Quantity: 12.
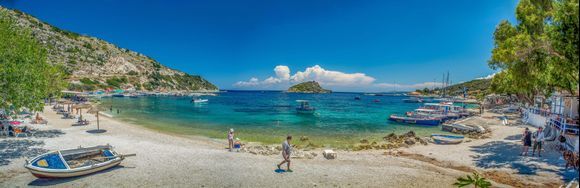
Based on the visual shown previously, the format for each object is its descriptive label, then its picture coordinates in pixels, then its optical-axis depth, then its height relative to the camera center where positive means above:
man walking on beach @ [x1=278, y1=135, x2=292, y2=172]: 12.62 -2.81
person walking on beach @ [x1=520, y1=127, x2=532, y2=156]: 15.34 -2.45
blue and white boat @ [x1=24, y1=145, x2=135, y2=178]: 10.51 -3.41
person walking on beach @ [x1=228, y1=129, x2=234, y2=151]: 17.75 -3.33
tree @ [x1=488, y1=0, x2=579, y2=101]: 8.80 +2.20
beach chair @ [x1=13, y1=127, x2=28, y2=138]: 18.54 -3.45
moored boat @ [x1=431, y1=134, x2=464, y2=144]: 20.82 -3.49
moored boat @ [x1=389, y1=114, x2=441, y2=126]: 38.44 -3.78
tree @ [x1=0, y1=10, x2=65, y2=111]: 13.03 +0.60
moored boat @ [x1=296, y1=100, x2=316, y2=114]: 56.21 -3.74
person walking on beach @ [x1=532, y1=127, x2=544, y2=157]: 15.06 -2.45
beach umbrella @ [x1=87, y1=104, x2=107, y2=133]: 22.72 -2.13
